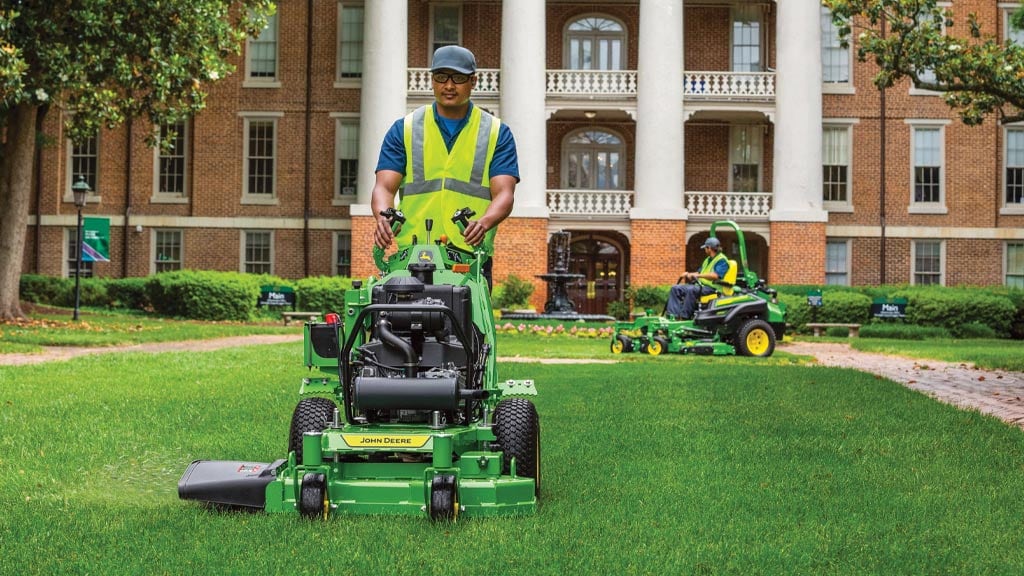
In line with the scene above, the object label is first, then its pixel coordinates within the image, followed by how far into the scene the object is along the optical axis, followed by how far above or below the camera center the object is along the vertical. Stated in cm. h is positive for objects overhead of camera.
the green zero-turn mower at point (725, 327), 1938 -50
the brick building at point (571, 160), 3566 +378
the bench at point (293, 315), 3123 -65
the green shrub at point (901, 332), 2816 -76
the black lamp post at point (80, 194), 2785 +208
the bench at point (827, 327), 2900 -73
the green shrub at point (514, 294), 3097 -4
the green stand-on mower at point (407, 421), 556 -62
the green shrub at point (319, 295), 3259 -14
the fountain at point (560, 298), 2845 -12
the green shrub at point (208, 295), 3056 -17
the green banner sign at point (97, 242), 3328 +118
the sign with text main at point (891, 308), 2995 -24
